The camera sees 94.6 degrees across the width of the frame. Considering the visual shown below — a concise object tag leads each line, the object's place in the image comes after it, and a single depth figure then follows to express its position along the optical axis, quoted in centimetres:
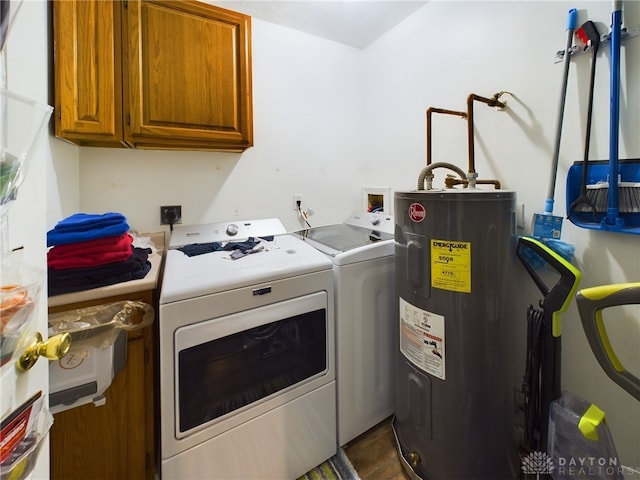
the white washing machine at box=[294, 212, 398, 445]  138
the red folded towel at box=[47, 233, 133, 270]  96
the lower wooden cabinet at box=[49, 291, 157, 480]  100
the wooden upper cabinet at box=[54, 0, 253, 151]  124
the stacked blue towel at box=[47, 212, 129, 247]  96
